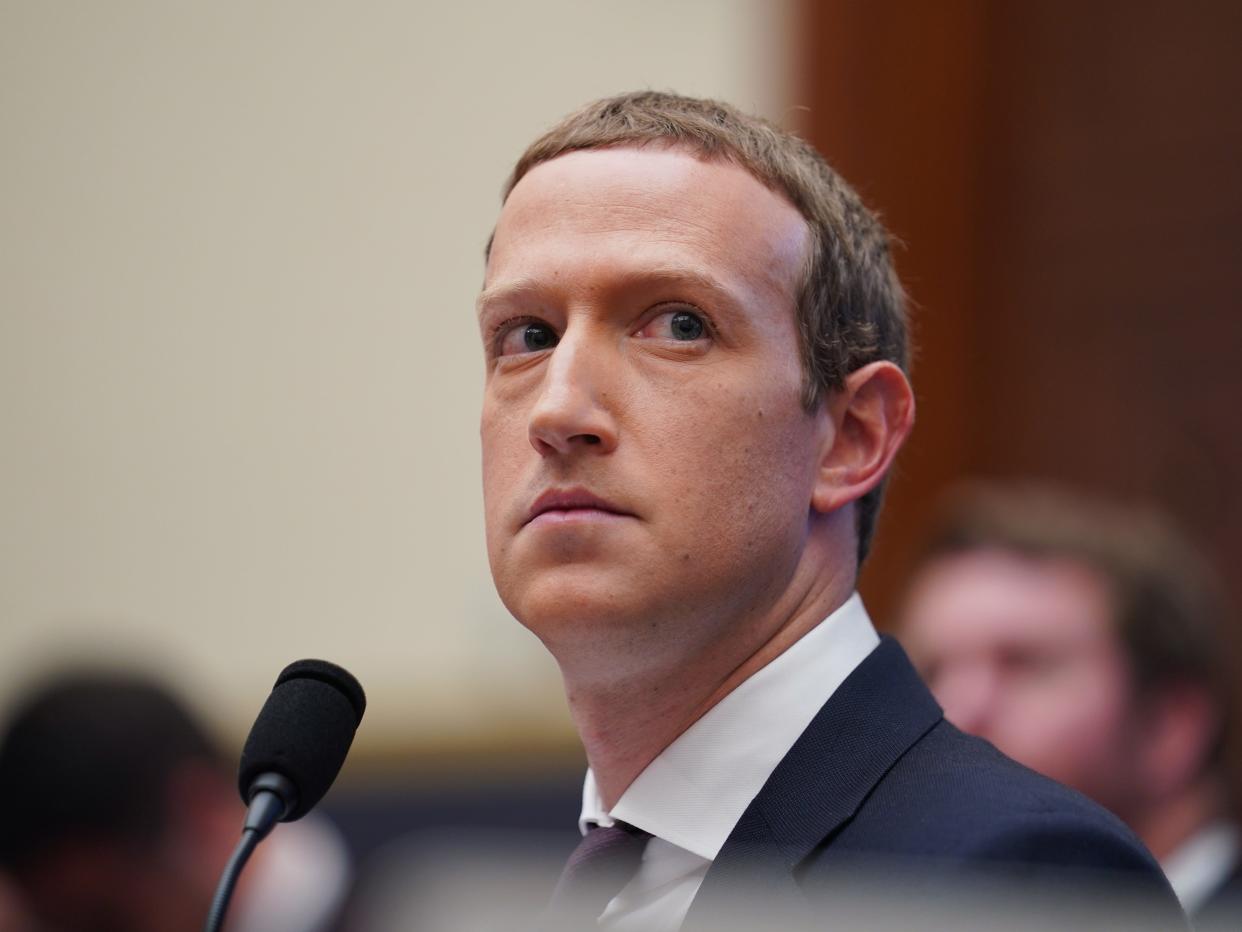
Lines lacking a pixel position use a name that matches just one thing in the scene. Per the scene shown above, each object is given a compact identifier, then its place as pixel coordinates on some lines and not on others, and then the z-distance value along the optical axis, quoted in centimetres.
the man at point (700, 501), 206
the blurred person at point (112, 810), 363
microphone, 200
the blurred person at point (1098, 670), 358
